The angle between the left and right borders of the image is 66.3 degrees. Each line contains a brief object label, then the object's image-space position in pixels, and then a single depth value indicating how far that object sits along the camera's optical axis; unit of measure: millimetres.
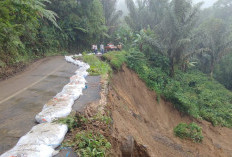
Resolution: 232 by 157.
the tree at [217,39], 20828
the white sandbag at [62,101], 4037
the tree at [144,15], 25328
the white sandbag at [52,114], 3490
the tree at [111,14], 28469
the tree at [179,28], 14430
